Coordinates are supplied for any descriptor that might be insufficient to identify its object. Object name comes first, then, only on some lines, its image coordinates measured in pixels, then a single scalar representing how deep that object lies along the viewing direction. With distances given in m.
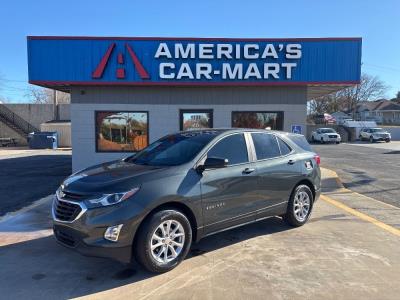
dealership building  11.52
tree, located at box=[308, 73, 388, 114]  85.65
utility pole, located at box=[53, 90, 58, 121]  39.09
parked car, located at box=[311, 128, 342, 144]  41.66
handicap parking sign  12.55
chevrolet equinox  4.38
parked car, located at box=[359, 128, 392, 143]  43.58
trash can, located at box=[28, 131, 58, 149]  32.44
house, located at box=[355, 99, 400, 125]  89.62
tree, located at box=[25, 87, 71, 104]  76.52
